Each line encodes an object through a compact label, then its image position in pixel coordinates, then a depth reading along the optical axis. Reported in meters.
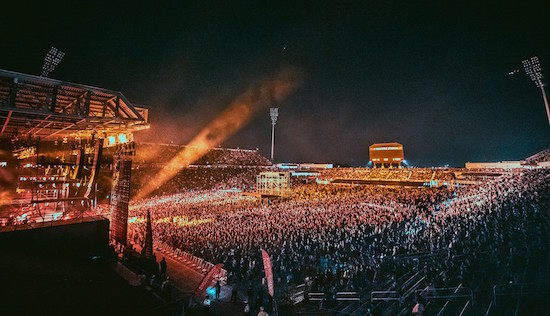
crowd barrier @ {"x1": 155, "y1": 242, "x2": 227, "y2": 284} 11.01
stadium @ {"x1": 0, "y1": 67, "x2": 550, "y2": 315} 8.20
